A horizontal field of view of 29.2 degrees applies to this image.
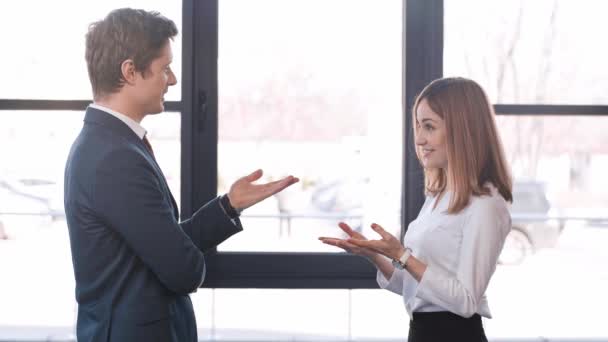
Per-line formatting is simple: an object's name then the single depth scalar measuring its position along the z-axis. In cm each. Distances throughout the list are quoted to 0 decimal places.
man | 263
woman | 288
